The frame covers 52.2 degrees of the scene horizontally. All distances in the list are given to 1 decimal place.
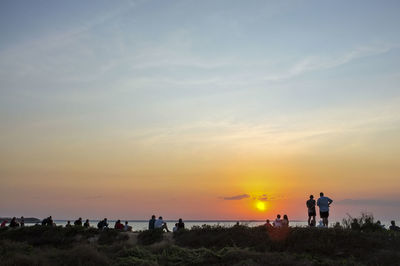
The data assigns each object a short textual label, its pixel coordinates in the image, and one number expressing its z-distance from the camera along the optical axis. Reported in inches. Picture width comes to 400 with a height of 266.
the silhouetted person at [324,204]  941.8
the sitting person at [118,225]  1380.3
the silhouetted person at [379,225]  954.3
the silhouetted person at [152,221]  1234.6
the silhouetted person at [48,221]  1460.4
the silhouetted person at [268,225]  960.2
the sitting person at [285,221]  1042.7
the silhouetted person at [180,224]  1257.4
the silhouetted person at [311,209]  974.4
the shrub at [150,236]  1098.1
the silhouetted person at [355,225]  977.1
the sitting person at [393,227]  1035.3
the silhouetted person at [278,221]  1056.8
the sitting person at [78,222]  1489.3
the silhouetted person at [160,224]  1224.8
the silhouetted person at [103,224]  1380.9
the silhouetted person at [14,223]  1470.0
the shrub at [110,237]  1141.7
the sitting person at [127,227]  1390.7
